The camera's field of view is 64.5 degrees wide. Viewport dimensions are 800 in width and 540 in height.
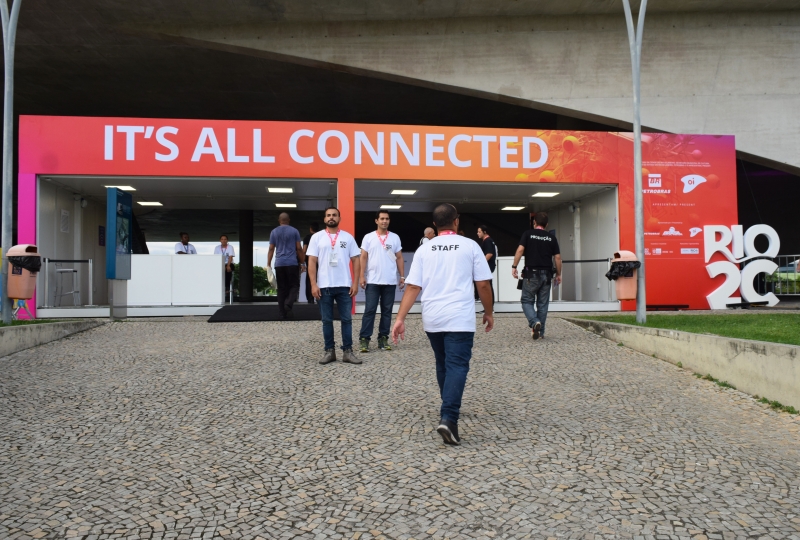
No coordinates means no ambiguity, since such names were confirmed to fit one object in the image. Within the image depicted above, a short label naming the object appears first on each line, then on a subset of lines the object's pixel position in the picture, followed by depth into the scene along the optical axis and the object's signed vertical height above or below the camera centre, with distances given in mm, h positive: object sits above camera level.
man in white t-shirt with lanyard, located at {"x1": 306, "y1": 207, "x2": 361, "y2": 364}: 7152 +38
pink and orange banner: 12922 +2633
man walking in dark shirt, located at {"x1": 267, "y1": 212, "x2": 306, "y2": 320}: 11078 +418
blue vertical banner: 11734 +950
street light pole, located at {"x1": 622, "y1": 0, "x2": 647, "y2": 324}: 10562 +2013
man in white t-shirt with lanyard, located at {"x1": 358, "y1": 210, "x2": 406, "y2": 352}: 7977 +76
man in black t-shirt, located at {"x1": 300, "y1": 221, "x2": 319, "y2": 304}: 13727 +326
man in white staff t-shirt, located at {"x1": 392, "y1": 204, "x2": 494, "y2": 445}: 4199 -128
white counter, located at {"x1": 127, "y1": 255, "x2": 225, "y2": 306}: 13109 +58
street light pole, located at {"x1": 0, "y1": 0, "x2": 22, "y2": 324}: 9922 +2375
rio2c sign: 14391 +274
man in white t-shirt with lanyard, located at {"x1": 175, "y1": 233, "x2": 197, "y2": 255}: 14772 +837
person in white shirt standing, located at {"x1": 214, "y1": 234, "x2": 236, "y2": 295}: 15359 +703
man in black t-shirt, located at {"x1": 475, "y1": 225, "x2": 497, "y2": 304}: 12969 +717
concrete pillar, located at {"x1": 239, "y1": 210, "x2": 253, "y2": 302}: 24203 +1200
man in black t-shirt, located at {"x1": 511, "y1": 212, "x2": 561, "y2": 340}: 8969 +150
